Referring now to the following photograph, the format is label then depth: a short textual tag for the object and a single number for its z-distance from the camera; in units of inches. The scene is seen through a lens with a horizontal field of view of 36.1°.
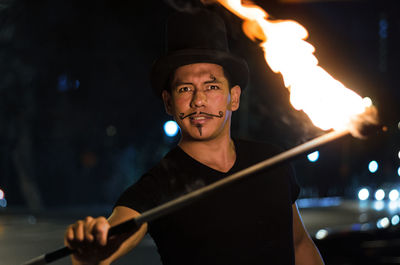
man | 114.0
